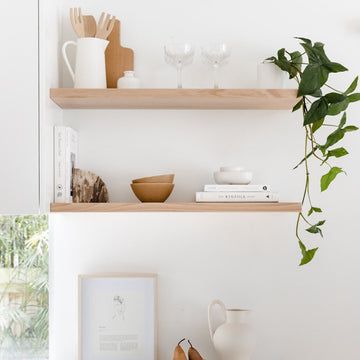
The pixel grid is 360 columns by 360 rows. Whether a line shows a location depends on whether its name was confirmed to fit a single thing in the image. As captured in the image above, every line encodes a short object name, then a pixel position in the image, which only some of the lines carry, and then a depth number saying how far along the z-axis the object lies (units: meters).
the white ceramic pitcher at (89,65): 2.20
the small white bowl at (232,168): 2.21
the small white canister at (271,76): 2.24
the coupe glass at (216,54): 2.21
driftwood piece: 2.23
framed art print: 2.34
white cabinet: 2.02
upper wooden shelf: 2.13
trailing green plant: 2.10
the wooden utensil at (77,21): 2.24
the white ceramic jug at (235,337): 2.19
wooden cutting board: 2.31
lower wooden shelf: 2.12
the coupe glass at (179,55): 2.19
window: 2.31
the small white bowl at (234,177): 2.19
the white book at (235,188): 2.17
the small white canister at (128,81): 2.21
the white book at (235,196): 2.17
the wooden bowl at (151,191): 2.19
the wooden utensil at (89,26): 2.32
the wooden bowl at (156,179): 2.21
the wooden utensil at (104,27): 2.25
